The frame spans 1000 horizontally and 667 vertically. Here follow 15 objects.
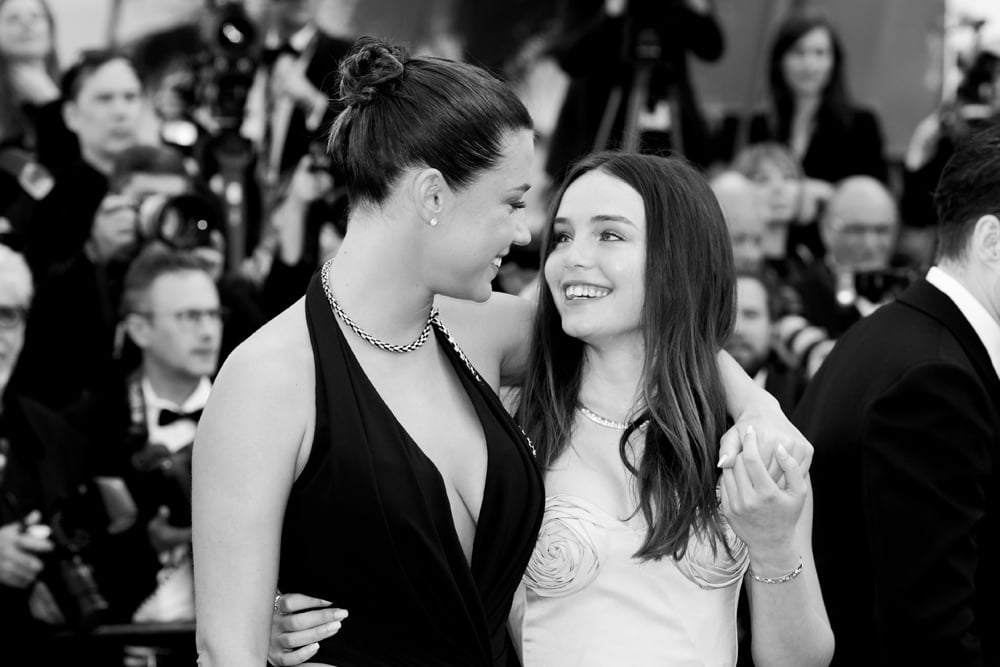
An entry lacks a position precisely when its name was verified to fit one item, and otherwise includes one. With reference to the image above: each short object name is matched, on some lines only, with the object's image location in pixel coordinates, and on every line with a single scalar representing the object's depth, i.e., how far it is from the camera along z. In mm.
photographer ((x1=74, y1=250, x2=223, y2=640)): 7098
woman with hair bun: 4004
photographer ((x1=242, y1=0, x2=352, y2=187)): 10102
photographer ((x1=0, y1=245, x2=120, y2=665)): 6758
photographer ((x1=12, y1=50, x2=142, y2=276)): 8734
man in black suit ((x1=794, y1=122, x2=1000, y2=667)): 4922
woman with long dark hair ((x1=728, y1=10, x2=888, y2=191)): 11180
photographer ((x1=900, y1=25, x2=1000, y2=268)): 10937
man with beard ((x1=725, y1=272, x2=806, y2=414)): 8614
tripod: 10148
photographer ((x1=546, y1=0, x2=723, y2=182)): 10187
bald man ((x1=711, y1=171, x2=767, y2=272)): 9750
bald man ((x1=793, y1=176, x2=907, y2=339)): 9594
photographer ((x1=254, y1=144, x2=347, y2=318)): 8469
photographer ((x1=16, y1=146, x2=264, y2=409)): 8148
